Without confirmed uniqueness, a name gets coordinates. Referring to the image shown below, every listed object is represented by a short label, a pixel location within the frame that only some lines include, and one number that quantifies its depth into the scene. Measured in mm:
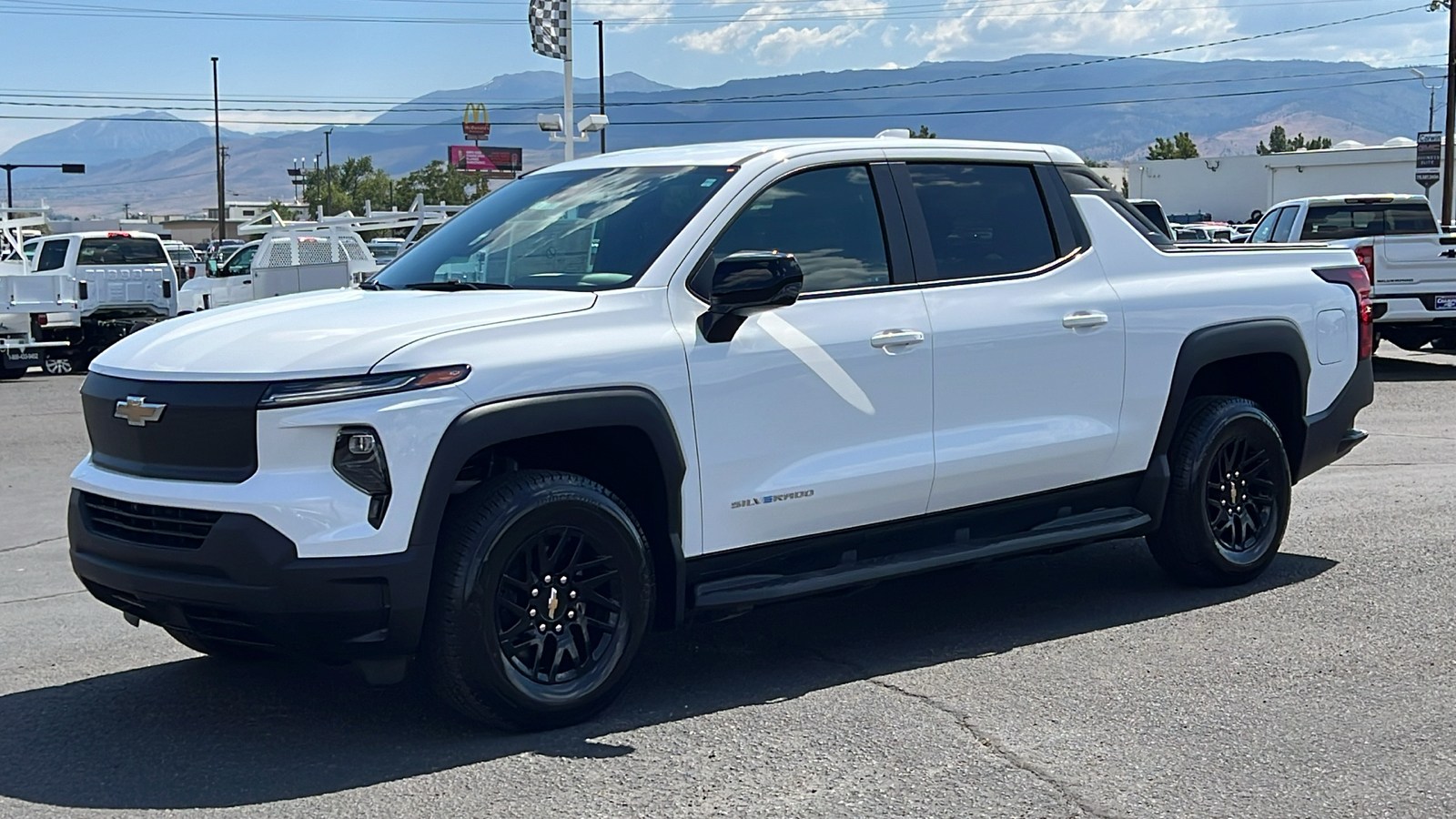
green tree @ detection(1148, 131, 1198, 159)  133500
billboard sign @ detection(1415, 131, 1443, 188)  36062
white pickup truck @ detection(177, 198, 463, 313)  22469
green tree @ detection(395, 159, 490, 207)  107500
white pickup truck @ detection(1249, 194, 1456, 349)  16734
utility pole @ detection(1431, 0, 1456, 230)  38188
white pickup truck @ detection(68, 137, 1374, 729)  4633
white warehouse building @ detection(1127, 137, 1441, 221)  84188
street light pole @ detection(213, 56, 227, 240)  74800
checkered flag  28406
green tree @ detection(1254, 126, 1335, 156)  136125
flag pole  27484
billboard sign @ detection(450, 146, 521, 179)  101062
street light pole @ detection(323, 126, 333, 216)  118688
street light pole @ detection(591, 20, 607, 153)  54406
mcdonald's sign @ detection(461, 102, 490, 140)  95000
